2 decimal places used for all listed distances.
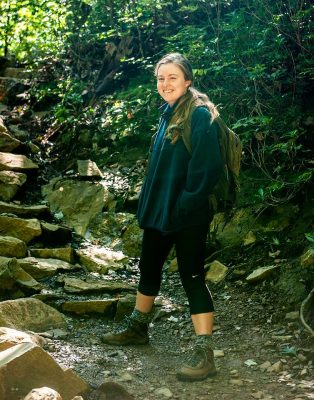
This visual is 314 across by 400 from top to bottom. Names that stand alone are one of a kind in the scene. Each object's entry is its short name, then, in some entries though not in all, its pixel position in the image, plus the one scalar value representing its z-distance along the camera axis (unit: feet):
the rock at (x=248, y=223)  16.98
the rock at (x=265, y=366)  11.48
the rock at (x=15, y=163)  23.58
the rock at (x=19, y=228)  19.07
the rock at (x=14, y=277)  15.02
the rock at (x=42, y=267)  16.98
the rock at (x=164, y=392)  10.23
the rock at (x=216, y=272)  16.65
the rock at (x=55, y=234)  19.70
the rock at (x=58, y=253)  18.56
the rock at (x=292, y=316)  13.27
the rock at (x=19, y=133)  27.50
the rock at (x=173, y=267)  18.33
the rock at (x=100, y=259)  18.43
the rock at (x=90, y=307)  14.85
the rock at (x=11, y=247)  17.35
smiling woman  10.29
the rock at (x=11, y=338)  10.05
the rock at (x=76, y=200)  22.22
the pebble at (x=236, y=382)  10.75
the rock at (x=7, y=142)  25.11
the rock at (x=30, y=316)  12.84
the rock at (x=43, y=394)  7.97
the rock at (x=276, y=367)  11.32
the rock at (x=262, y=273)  15.38
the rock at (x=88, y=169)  24.14
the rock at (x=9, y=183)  22.44
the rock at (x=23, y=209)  20.51
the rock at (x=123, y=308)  14.73
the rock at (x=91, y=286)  16.01
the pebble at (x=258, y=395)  10.10
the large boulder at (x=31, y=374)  8.72
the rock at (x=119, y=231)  20.01
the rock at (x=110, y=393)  9.46
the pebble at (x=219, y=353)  12.38
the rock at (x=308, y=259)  13.92
